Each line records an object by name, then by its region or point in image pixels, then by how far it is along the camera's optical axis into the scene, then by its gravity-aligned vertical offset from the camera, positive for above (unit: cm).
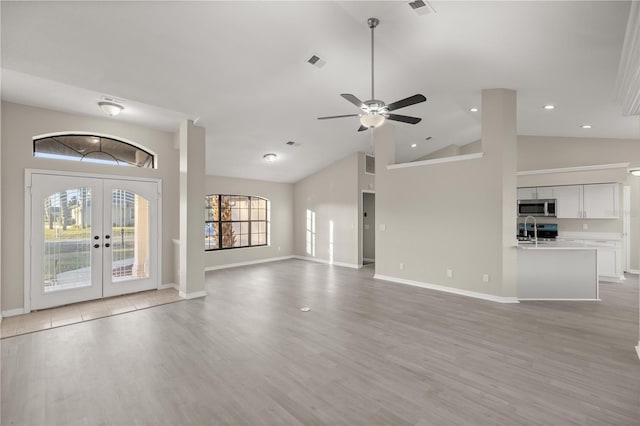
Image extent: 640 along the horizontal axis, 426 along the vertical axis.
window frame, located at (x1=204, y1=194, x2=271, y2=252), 806 -17
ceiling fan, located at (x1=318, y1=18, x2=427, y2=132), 320 +119
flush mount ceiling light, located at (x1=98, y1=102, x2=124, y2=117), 429 +156
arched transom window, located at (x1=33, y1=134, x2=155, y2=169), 459 +111
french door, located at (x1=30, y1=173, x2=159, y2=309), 448 -36
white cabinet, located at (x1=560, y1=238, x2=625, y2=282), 618 -99
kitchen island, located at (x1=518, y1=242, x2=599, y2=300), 491 -102
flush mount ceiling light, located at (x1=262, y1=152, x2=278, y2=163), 729 +143
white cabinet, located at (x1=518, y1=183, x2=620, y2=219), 647 +31
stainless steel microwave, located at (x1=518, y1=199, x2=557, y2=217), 709 +15
